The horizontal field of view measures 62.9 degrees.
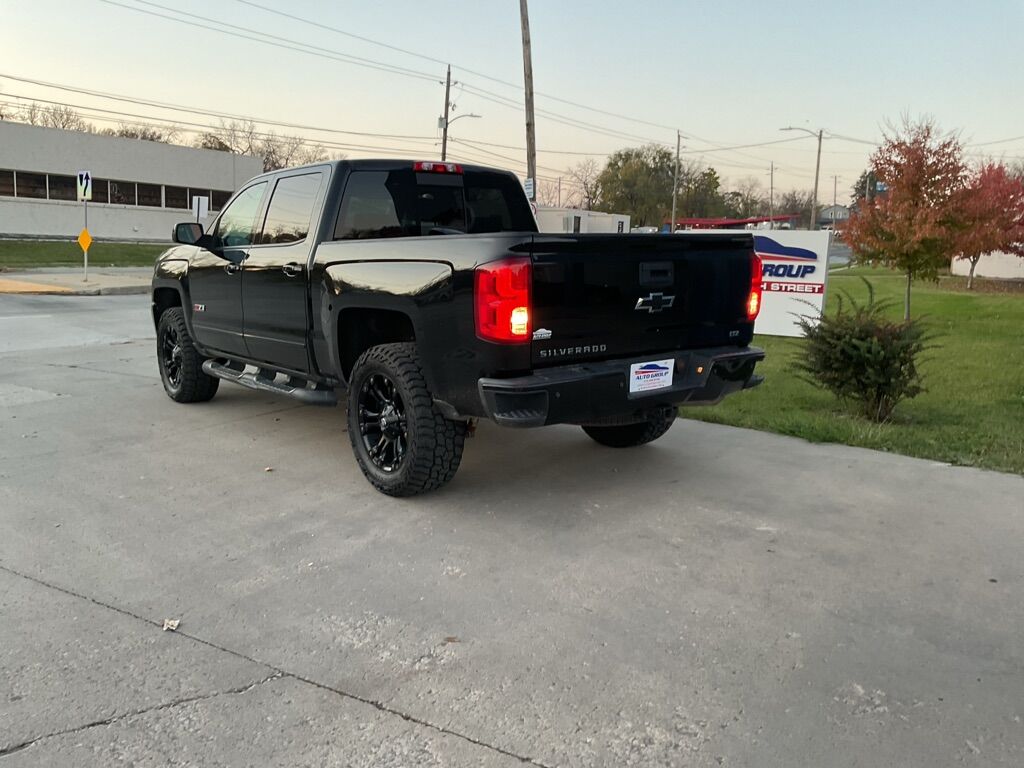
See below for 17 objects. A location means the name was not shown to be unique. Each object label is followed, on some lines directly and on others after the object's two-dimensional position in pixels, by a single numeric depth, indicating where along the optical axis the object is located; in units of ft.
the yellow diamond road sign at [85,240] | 71.31
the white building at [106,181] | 120.06
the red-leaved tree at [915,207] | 51.47
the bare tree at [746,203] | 351.46
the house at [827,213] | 359.29
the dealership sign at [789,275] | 42.32
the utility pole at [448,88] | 145.59
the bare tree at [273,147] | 259.39
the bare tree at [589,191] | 297.12
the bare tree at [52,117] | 219.00
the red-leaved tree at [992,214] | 55.81
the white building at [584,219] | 167.73
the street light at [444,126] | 137.23
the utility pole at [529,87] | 71.51
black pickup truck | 13.71
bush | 22.37
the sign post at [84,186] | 68.18
